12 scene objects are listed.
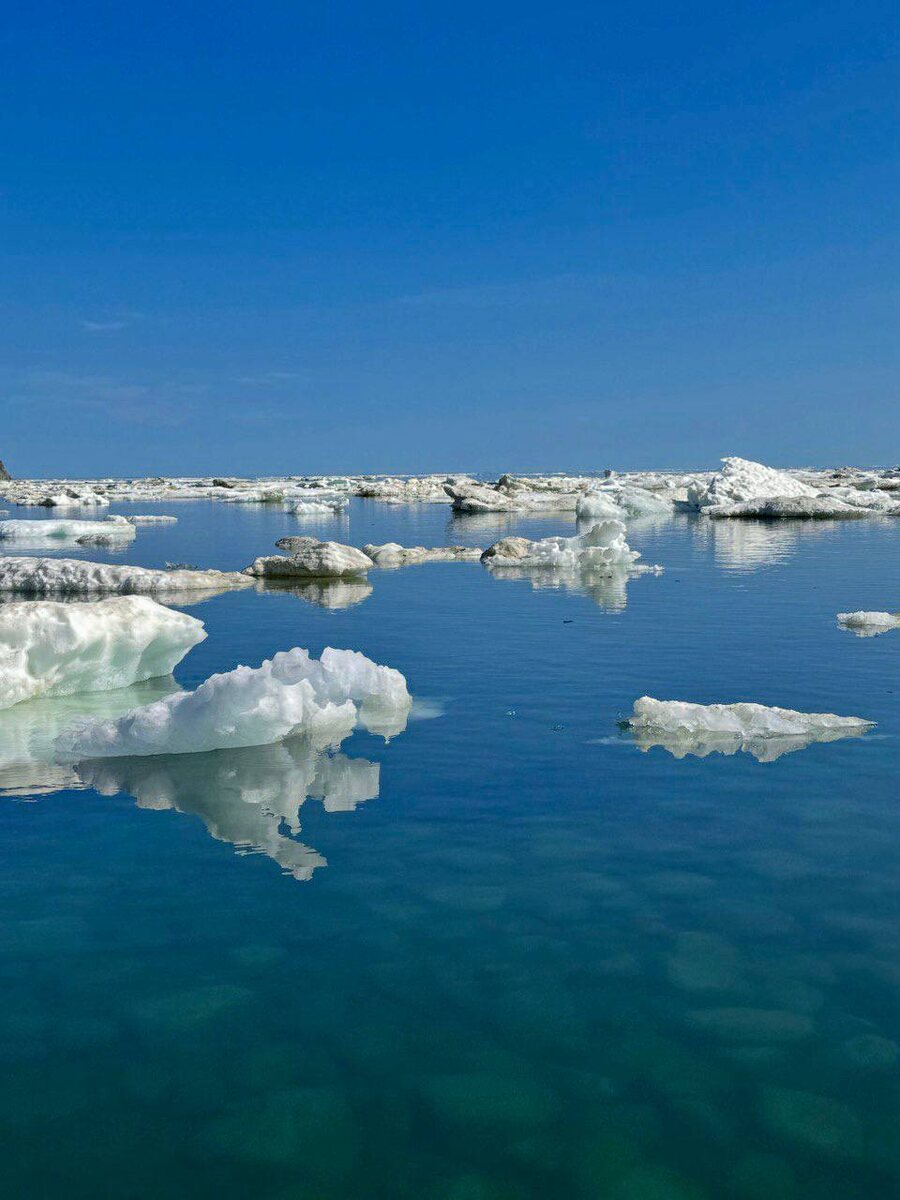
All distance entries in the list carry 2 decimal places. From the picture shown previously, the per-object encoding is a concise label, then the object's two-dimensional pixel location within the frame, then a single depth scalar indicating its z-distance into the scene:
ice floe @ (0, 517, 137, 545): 33.31
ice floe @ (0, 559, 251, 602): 18.11
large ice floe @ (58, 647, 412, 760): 7.86
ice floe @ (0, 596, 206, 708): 9.75
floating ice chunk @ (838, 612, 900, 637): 13.86
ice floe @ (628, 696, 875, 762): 8.20
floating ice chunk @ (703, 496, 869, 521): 42.44
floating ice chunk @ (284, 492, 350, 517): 46.00
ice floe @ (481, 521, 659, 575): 23.14
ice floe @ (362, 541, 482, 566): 25.32
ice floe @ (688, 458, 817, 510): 45.38
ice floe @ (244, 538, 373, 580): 21.50
